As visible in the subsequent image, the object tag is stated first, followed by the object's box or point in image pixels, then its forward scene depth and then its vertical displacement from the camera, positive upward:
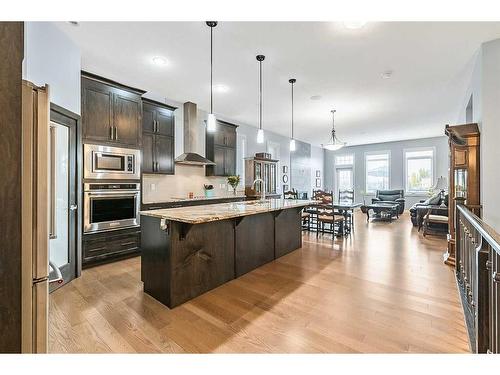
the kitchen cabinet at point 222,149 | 5.78 +0.90
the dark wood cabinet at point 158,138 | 4.35 +0.90
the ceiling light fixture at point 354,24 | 2.48 +1.66
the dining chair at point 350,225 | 5.76 -0.95
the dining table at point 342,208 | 5.18 -0.44
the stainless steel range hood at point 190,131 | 5.17 +1.20
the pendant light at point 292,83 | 4.08 +1.77
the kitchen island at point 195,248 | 2.38 -0.68
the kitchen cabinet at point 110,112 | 3.40 +1.11
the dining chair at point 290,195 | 6.67 -0.22
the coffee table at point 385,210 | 7.40 -0.71
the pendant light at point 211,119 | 3.01 +0.88
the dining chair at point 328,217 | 4.95 -0.62
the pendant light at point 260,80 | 3.32 +1.75
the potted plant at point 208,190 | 5.77 -0.07
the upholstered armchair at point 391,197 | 8.74 -0.37
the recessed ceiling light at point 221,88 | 4.34 +1.79
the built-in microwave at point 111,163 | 3.38 +0.36
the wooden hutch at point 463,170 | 3.24 +0.24
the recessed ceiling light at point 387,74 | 3.78 +1.76
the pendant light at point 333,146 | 6.49 +1.08
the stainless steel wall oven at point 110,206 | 3.37 -0.28
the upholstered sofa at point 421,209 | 5.95 -0.55
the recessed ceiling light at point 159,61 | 3.36 +1.75
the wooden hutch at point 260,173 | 6.63 +0.38
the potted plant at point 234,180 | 5.77 +0.16
